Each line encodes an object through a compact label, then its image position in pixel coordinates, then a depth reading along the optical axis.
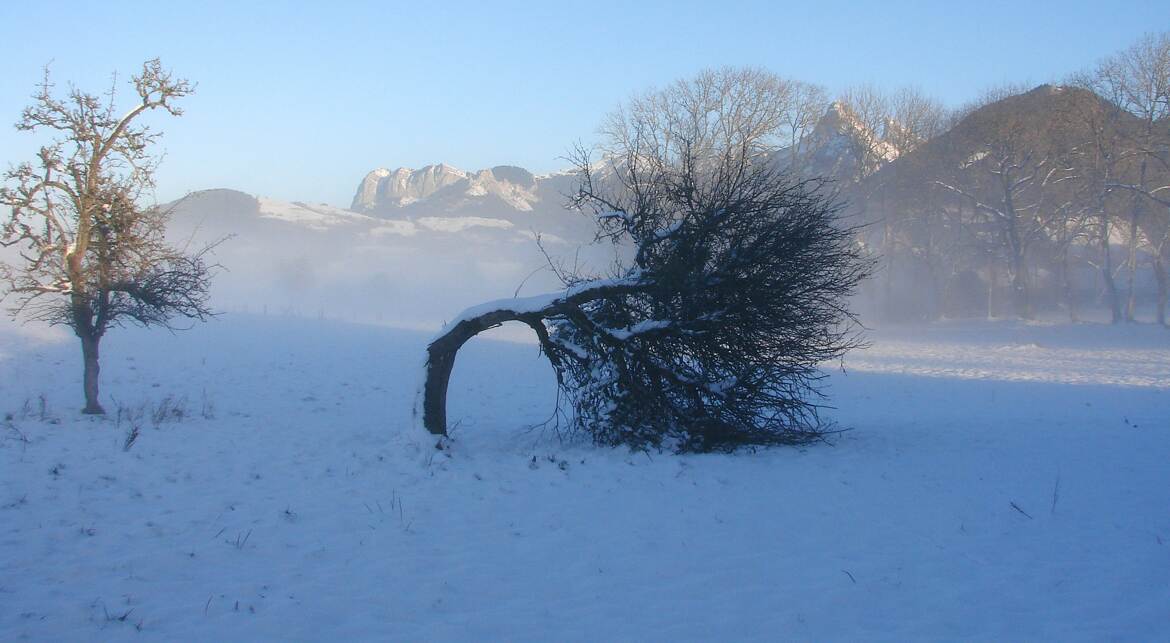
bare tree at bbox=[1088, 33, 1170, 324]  30.17
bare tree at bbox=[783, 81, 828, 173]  38.78
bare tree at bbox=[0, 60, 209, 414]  11.77
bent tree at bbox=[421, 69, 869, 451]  10.82
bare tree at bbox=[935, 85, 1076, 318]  34.06
